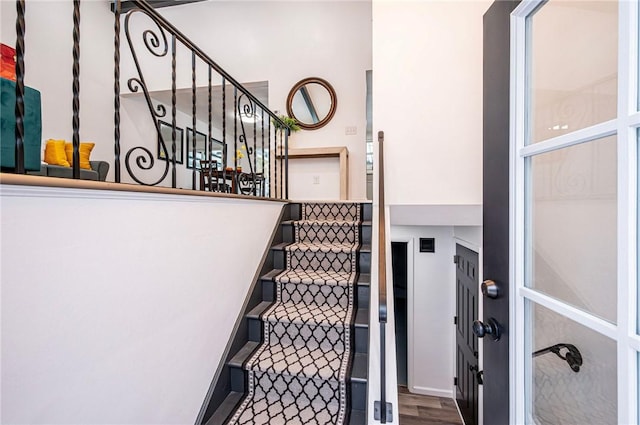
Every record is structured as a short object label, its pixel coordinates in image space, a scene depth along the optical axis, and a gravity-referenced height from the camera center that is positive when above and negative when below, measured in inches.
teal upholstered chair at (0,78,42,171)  58.5 +19.5
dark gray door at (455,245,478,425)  110.7 -53.5
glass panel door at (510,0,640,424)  23.6 -0.2
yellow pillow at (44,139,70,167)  106.5 +20.2
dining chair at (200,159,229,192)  65.8 +7.0
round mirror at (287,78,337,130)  180.1 +66.5
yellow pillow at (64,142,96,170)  122.5 +23.4
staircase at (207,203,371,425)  58.8 -31.0
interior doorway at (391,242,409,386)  172.7 -70.1
